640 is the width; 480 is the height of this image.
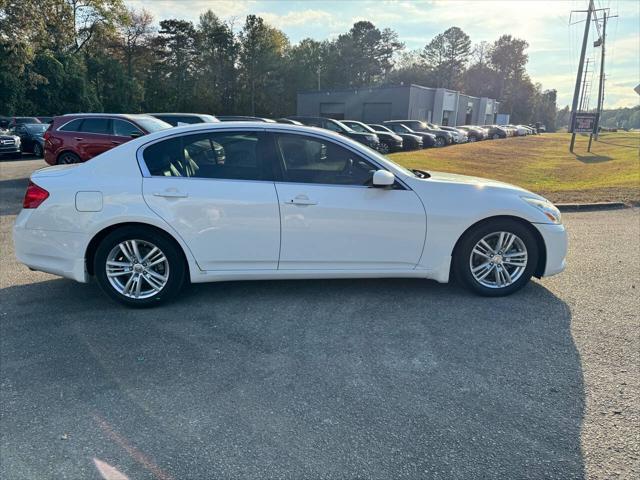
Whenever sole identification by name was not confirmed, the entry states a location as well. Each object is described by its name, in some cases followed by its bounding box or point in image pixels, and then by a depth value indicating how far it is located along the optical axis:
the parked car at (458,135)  34.09
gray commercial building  46.25
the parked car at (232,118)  16.12
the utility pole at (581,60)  29.83
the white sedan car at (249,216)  3.88
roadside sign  22.25
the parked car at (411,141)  25.33
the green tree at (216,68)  57.62
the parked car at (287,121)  20.25
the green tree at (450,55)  97.37
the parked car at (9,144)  15.57
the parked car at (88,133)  10.91
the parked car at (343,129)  19.42
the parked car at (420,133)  28.18
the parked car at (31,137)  17.86
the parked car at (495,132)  46.40
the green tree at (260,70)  59.03
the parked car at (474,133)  40.53
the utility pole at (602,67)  39.09
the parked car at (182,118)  13.34
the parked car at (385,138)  22.02
